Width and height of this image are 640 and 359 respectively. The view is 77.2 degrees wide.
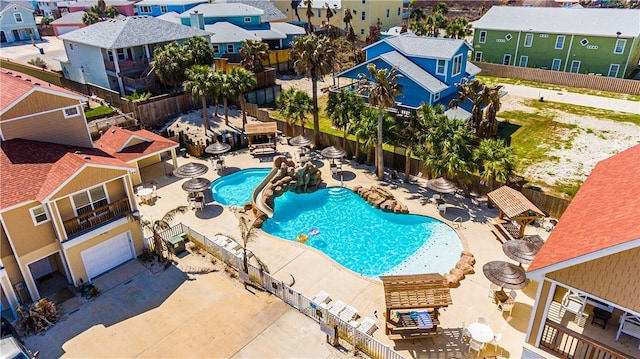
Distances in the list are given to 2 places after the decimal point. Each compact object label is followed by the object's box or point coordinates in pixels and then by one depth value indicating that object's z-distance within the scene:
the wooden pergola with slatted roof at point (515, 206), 22.45
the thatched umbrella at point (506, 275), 17.34
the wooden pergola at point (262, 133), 36.00
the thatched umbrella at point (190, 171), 28.02
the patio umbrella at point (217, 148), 32.16
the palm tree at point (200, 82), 35.00
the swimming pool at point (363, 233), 23.14
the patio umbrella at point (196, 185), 27.11
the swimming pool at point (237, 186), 29.64
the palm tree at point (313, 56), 32.47
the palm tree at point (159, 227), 22.02
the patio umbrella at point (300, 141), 34.28
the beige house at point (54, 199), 18.22
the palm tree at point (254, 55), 46.16
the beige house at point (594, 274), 10.47
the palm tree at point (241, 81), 36.72
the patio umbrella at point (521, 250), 18.58
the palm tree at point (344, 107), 32.66
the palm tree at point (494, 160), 25.55
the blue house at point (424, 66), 35.81
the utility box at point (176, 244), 22.48
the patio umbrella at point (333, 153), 31.25
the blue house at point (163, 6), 75.56
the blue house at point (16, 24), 77.43
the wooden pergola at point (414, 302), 16.59
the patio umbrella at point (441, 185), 26.22
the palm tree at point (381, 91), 28.11
